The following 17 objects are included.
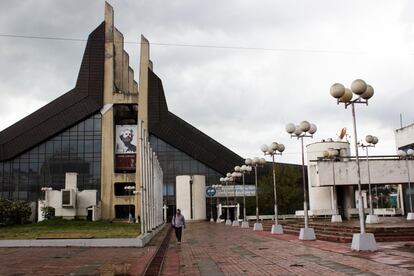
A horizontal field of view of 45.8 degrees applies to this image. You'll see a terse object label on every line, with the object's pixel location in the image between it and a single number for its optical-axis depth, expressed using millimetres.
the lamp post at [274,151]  24938
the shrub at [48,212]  43781
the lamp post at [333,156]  40406
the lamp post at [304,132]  18594
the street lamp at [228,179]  44994
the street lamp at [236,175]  39994
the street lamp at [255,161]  32469
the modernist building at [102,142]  69688
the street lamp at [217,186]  67169
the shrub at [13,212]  38366
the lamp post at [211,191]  67562
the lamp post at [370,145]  27345
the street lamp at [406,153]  32812
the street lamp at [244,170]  35438
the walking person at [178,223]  20422
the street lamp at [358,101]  13258
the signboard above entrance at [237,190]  70588
